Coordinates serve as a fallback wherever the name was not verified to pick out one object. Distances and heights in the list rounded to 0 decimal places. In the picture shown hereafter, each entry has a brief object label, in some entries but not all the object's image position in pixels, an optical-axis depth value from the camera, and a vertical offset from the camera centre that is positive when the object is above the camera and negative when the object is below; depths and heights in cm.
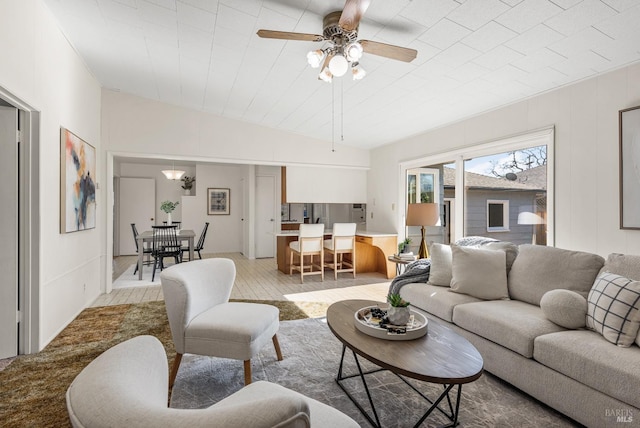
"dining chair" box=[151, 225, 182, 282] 555 -58
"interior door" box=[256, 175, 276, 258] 809 -9
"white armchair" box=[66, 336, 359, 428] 62 -39
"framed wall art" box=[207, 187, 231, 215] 873 +28
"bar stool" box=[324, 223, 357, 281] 555 -54
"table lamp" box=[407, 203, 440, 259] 407 -4
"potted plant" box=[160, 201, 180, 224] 668 +8
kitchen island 582 -72
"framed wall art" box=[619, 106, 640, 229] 259 +36
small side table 424 -64
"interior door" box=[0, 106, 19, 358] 263 -24
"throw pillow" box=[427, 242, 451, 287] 316 -52
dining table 546 -47
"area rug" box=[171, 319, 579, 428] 187 -118
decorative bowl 188 -69
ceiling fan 228 +121
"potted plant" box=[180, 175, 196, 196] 880 +78
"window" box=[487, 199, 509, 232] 388 -4
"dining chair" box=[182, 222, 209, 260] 663 -67
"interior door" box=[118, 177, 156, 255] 826 +10
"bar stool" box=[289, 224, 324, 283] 536 -51
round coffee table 151 -74
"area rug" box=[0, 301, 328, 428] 192 -118
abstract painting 319 +30
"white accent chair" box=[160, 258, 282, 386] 210 -75
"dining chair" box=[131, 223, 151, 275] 573 -70
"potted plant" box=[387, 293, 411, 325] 198 -61
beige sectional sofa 169 -74
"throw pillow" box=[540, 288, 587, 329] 210 -63
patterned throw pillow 183 -56
